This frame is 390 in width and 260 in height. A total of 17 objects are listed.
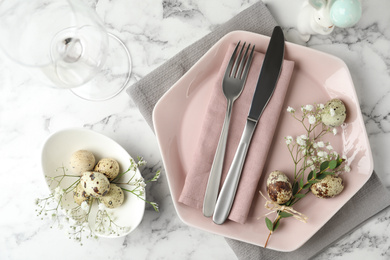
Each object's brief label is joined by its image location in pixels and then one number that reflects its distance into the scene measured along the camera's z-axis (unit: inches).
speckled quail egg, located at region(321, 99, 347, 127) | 27.0
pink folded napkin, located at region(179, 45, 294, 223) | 27.8
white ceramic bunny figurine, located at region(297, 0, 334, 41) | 26.7
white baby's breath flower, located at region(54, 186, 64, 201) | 27.4
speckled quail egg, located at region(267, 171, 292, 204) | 26.9
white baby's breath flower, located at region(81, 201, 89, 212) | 26.6
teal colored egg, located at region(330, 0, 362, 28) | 24.5
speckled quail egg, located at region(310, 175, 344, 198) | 26.9
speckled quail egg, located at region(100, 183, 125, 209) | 28.3
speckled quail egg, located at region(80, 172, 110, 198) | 27.1
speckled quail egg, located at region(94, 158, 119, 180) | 28.2
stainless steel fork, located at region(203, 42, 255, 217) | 28.0
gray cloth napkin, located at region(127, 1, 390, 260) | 29.4
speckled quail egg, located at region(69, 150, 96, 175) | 28.2
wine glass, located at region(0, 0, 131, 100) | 23.4
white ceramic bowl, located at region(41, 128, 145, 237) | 28.7
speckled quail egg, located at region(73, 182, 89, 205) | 28.2
